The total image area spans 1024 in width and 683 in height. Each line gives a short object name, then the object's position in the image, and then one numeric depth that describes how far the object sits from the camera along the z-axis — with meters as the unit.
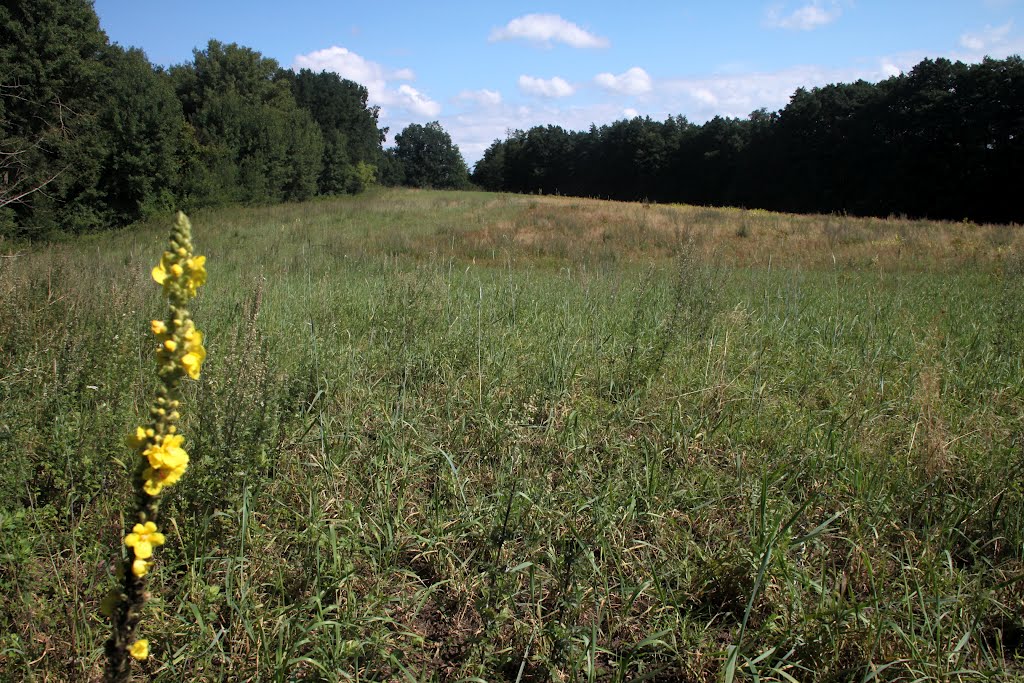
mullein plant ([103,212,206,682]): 1.16
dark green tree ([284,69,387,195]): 59.34
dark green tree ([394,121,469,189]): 84.44
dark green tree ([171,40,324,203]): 29.47
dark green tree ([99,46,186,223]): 23.50
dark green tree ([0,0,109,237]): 20.19
